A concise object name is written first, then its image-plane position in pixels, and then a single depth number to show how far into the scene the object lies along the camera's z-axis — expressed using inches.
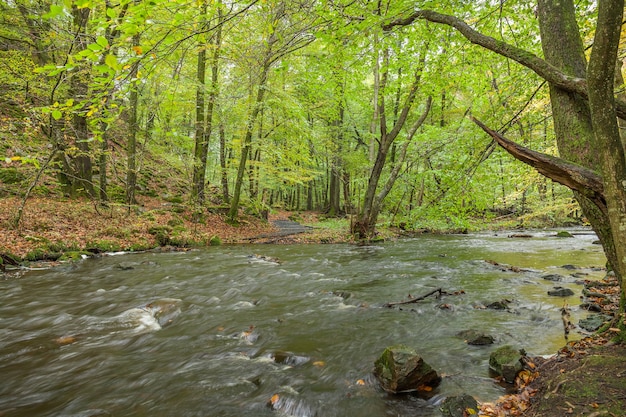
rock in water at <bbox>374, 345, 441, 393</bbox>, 133.6
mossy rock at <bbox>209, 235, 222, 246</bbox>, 570.2
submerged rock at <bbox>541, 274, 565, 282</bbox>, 314.2
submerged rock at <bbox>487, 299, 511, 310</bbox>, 235.9
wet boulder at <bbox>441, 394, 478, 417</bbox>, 116.0
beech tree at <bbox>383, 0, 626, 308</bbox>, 108.2
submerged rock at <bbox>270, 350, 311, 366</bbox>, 163.9
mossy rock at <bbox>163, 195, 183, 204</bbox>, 773.4
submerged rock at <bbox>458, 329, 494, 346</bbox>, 177.9
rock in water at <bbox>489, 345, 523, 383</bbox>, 134.9
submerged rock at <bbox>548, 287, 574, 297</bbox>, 255.4
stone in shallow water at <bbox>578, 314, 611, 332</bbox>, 181.9
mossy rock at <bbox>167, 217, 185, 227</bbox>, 587.5
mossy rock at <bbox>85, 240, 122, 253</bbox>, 433.7
